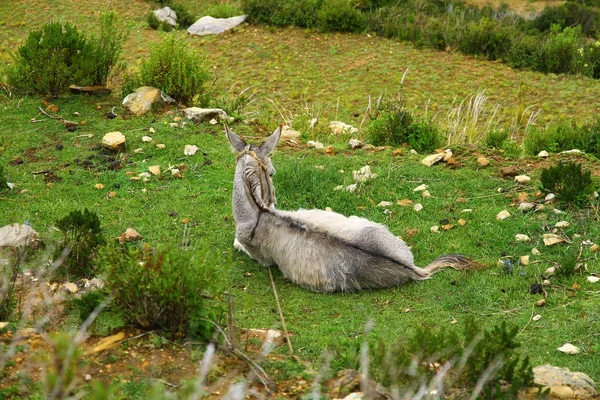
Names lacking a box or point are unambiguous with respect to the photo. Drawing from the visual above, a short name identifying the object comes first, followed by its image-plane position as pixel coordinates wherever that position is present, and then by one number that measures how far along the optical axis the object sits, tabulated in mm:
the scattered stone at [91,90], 12727
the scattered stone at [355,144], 11258
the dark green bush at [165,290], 5543
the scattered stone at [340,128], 12595
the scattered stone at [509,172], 9922
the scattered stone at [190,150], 10773
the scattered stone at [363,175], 9867
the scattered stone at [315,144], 11211
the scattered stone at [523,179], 9672
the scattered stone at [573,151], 10539
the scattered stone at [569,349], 6152
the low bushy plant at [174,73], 12586
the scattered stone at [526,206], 8992
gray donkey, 7445
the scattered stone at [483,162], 10312
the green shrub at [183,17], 20391
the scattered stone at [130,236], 8508
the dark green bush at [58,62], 12539
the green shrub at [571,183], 8820
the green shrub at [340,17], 19203
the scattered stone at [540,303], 7078
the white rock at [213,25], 19328
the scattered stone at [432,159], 10414
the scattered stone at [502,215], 8844
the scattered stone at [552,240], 8141
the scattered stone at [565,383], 5188
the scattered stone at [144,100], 12172
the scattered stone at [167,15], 19838
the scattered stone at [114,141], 10820
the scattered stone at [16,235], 7844
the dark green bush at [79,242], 7406
